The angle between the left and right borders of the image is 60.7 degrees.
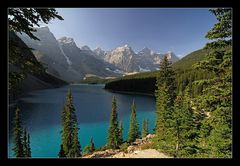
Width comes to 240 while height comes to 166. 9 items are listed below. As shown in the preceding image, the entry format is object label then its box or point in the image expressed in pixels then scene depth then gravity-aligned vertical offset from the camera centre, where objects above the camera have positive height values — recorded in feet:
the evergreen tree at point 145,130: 115.60 -25.90
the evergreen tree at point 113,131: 103.45 -24.09
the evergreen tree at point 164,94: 66.28 -3.65
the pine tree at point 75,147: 82.99 -25.99
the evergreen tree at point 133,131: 112.83 -25.81
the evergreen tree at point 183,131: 45.41 -11.34
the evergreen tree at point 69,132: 85.50 -19.91
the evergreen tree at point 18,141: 76.43 -21.18
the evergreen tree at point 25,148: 79.72 -25.23
